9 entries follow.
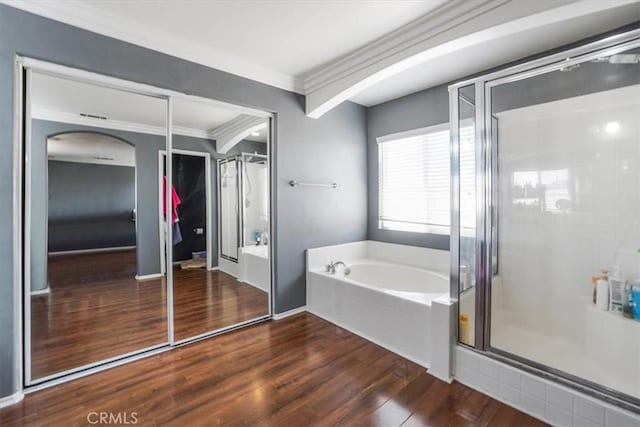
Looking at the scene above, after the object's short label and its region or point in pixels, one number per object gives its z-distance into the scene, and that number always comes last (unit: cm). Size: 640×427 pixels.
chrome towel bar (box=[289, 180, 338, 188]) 318
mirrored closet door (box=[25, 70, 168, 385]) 203
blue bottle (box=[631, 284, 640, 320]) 196
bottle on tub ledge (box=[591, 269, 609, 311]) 214
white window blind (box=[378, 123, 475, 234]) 323
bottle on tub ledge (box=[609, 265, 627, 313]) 208
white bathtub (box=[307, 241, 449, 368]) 230
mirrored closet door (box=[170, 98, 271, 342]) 270
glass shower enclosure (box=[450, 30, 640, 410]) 199
